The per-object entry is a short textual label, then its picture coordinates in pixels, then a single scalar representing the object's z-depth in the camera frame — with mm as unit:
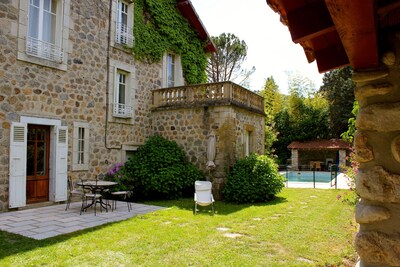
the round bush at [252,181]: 9737
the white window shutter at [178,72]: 13807
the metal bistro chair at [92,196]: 7629
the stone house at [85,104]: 7741
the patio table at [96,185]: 7838
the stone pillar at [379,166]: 1996
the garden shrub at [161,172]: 10047
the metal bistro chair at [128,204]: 8278
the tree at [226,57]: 27016
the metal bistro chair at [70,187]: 7874
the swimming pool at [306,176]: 19531
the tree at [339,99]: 26562
